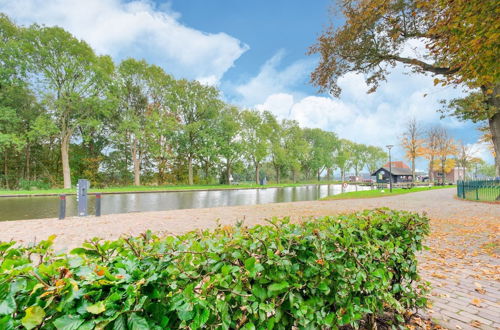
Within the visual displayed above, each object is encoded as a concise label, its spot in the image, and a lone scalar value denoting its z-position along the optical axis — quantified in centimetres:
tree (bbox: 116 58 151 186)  2952
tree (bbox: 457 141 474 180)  4894
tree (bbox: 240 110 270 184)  4334
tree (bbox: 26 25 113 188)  2420
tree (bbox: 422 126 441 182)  4597
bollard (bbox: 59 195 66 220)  913
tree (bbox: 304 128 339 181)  6120
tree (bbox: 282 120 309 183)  5256
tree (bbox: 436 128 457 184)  4516
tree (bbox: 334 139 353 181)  6862
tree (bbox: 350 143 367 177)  7762
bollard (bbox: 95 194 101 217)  974
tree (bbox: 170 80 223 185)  3606
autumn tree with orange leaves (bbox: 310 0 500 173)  439
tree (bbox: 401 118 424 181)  4362
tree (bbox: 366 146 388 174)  8231
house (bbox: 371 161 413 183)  5316
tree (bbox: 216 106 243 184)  3875
